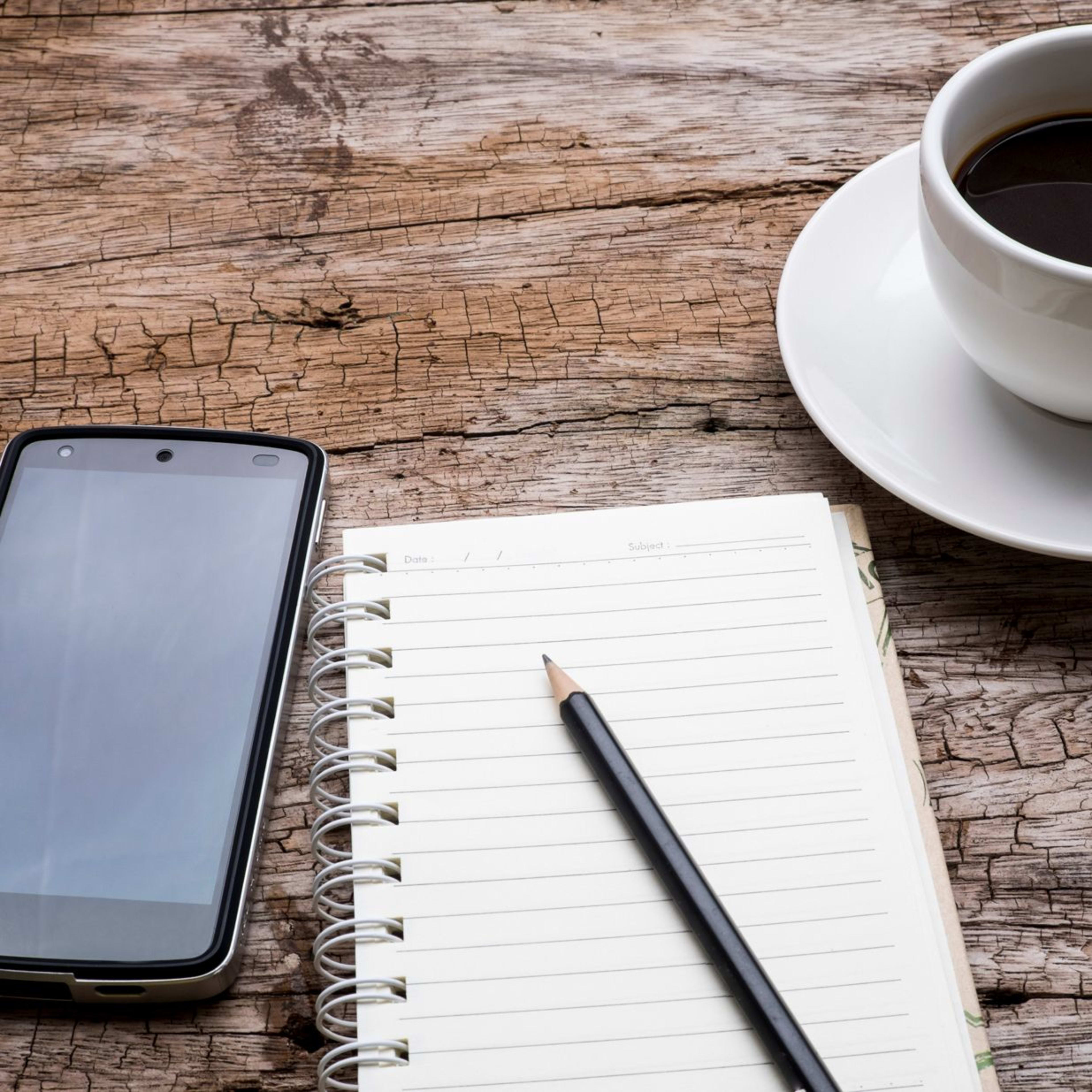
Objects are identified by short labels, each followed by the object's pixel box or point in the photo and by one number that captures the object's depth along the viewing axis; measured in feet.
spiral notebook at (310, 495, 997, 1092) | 1.69
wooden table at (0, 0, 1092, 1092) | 1.76
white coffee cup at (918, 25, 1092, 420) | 1.74
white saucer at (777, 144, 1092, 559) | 1.83
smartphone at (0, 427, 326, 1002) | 1.72
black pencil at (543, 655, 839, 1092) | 1.68
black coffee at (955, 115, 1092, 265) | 1.80
